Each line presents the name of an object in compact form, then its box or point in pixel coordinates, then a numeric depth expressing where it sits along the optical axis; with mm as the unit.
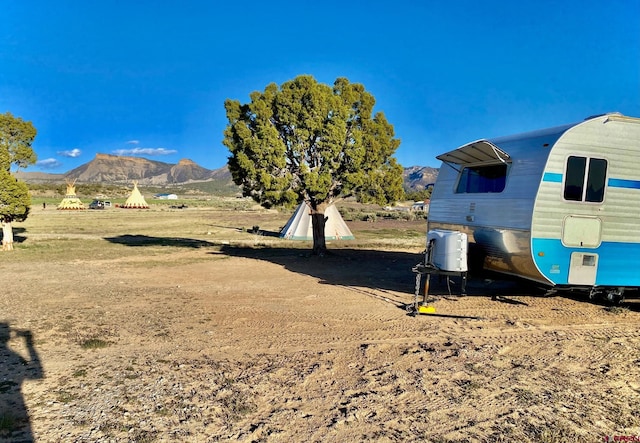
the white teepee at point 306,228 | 26719
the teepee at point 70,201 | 59000
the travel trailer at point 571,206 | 7797
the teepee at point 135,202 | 71375
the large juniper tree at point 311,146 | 16469
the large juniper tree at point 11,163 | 17766
